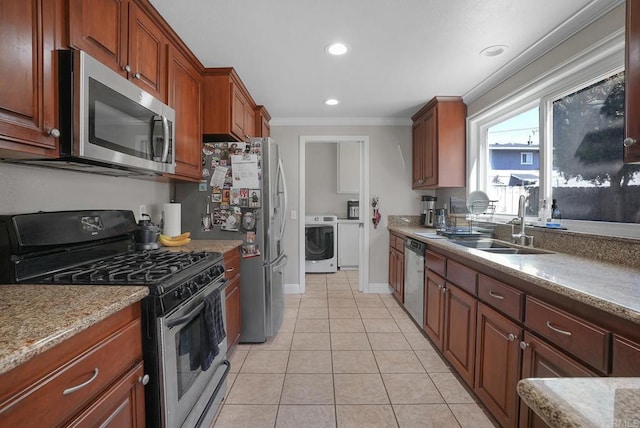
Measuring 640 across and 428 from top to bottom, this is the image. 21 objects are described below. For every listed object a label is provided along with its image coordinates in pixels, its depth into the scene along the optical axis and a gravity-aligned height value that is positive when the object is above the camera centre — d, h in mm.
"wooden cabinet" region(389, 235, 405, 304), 3349 -702
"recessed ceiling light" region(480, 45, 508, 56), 2115 +1170
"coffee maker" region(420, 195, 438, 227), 3738 -29
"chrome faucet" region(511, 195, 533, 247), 2066 -173
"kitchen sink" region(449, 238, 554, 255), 2016 -285
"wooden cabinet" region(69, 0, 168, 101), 1220 +825
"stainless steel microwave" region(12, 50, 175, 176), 1141 +382
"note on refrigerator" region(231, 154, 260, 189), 2414 +301
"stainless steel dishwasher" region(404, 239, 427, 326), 2662 -684
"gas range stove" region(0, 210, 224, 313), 1153 -255
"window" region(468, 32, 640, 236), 1679 +462
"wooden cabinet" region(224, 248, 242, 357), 2148 -713
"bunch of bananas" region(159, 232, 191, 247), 2100 -241
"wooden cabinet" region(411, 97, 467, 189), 3188 +743
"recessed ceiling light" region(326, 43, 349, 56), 2096 +1166
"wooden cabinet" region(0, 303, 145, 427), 660 -472
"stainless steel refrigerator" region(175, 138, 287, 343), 2420 -20
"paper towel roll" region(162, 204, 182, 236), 2219 -83
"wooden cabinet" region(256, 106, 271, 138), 3439 +1058
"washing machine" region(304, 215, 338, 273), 4953 -611
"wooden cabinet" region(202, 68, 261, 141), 2463 +887
